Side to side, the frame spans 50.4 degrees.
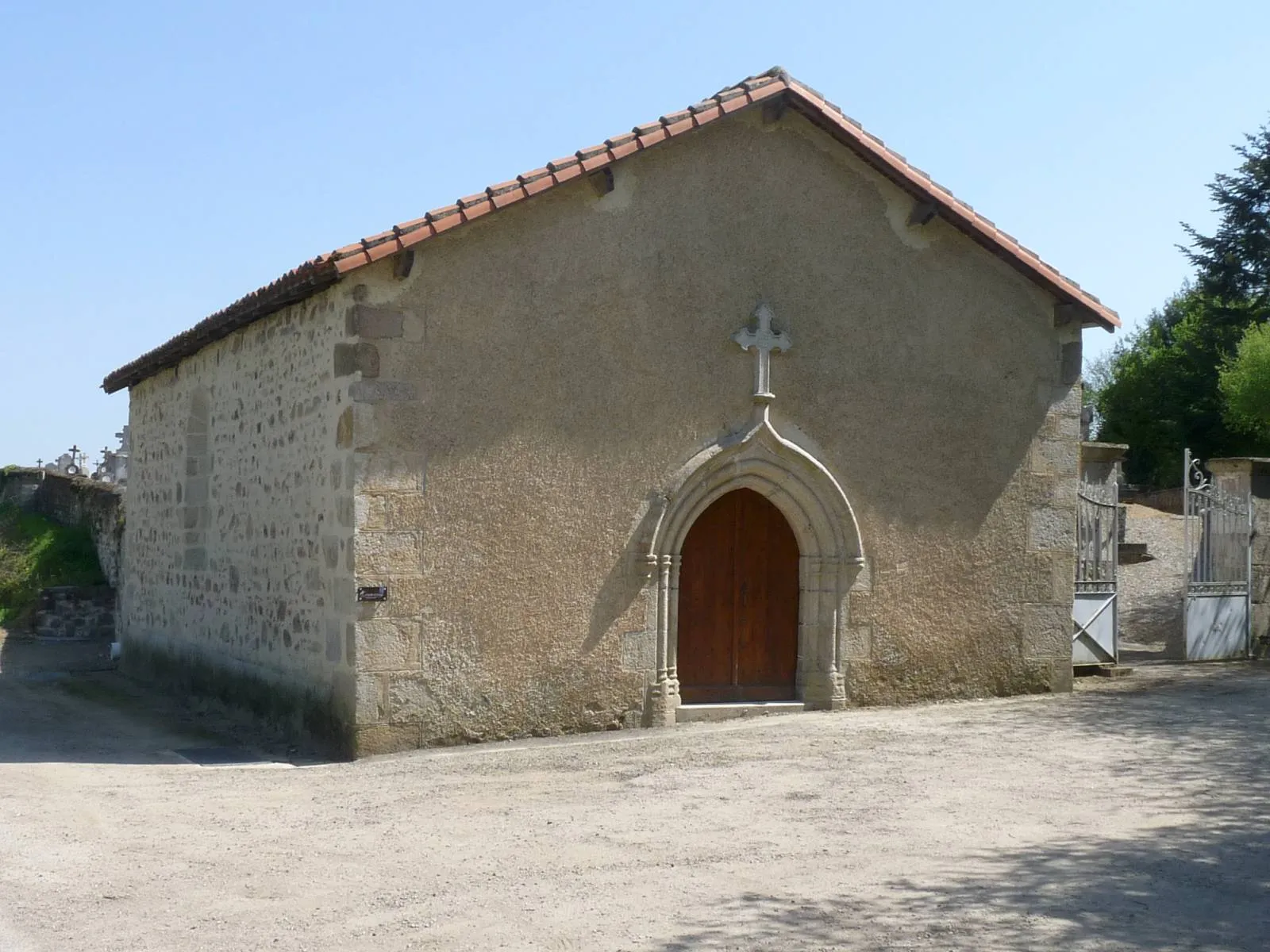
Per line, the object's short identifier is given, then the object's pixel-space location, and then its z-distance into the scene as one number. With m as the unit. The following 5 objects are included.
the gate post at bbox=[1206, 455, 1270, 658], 13.98
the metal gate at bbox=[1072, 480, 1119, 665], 12.64
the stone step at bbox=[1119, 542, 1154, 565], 14.91
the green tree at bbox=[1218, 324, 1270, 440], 23.59
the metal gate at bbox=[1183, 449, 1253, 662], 13.64
